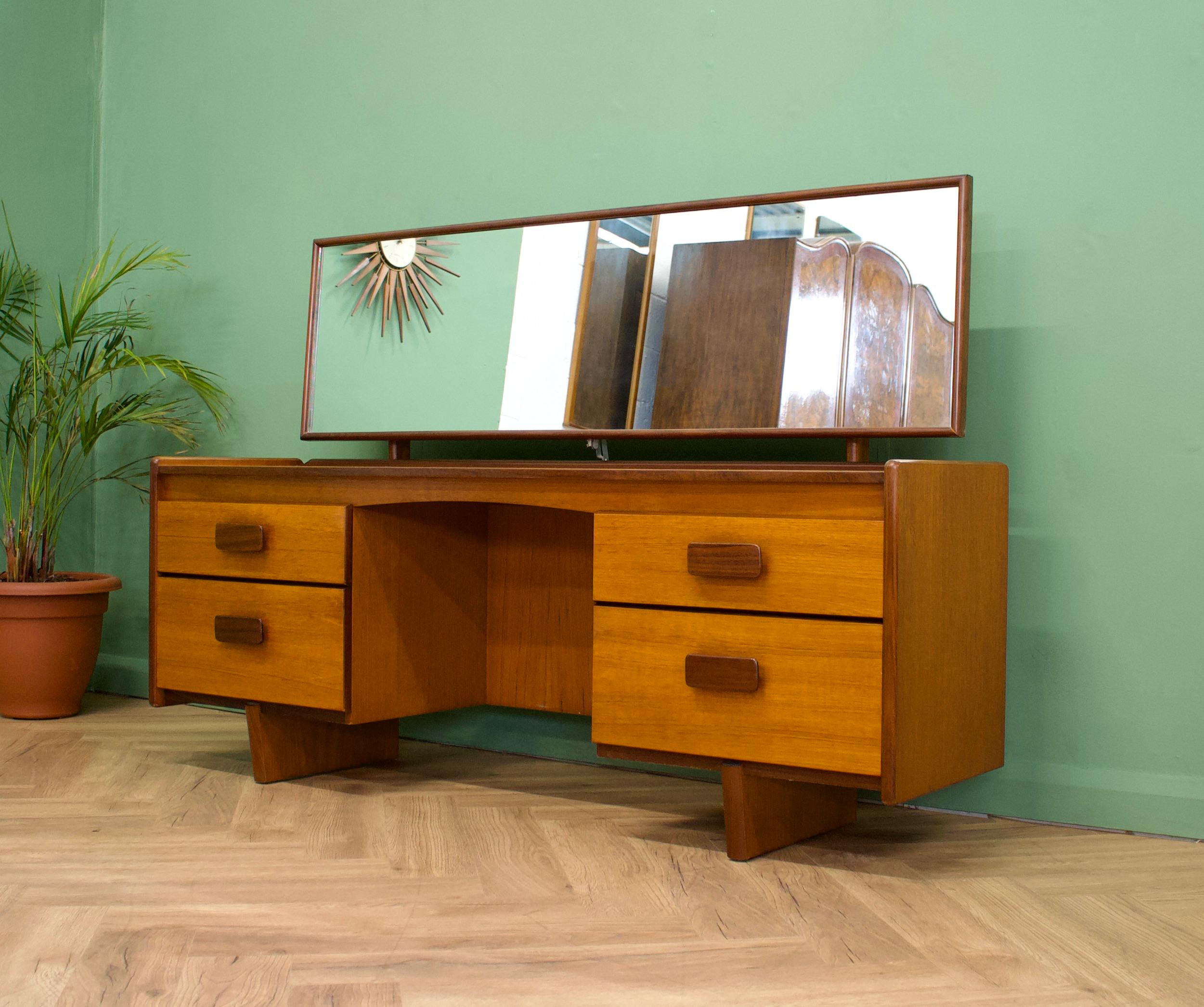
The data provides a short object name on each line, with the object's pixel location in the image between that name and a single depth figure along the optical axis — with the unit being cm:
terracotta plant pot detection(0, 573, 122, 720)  259
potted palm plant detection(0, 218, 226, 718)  261
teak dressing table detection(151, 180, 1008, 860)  154
